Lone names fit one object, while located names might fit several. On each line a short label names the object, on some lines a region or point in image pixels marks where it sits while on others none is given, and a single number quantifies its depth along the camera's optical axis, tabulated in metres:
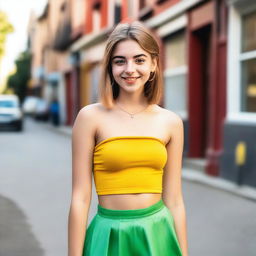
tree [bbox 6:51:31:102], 62.75
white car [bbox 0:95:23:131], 25.78
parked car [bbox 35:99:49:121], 38.12
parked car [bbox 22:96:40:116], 42.16
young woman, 1.99
